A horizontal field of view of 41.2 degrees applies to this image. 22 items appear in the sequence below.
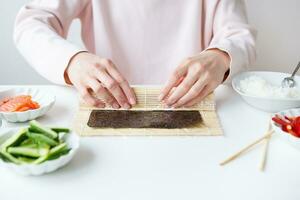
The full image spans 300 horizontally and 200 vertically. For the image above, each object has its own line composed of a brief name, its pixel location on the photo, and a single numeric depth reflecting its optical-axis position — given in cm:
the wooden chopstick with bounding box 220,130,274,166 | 65
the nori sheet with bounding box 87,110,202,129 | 75
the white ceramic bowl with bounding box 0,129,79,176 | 58
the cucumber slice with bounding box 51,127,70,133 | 66
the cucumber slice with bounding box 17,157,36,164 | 58
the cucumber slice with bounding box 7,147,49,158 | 59
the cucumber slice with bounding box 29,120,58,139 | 64
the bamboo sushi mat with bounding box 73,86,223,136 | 73
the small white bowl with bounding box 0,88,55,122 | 75
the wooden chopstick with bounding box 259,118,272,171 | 64
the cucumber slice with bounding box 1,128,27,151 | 61
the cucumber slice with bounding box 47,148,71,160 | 59
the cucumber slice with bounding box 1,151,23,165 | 58
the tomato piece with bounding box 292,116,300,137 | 69
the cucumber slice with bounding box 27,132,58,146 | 62
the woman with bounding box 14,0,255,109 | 83
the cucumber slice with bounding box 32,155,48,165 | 57
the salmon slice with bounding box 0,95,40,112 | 76
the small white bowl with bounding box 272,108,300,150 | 68
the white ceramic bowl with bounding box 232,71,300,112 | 82
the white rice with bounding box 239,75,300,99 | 86
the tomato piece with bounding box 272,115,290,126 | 73
